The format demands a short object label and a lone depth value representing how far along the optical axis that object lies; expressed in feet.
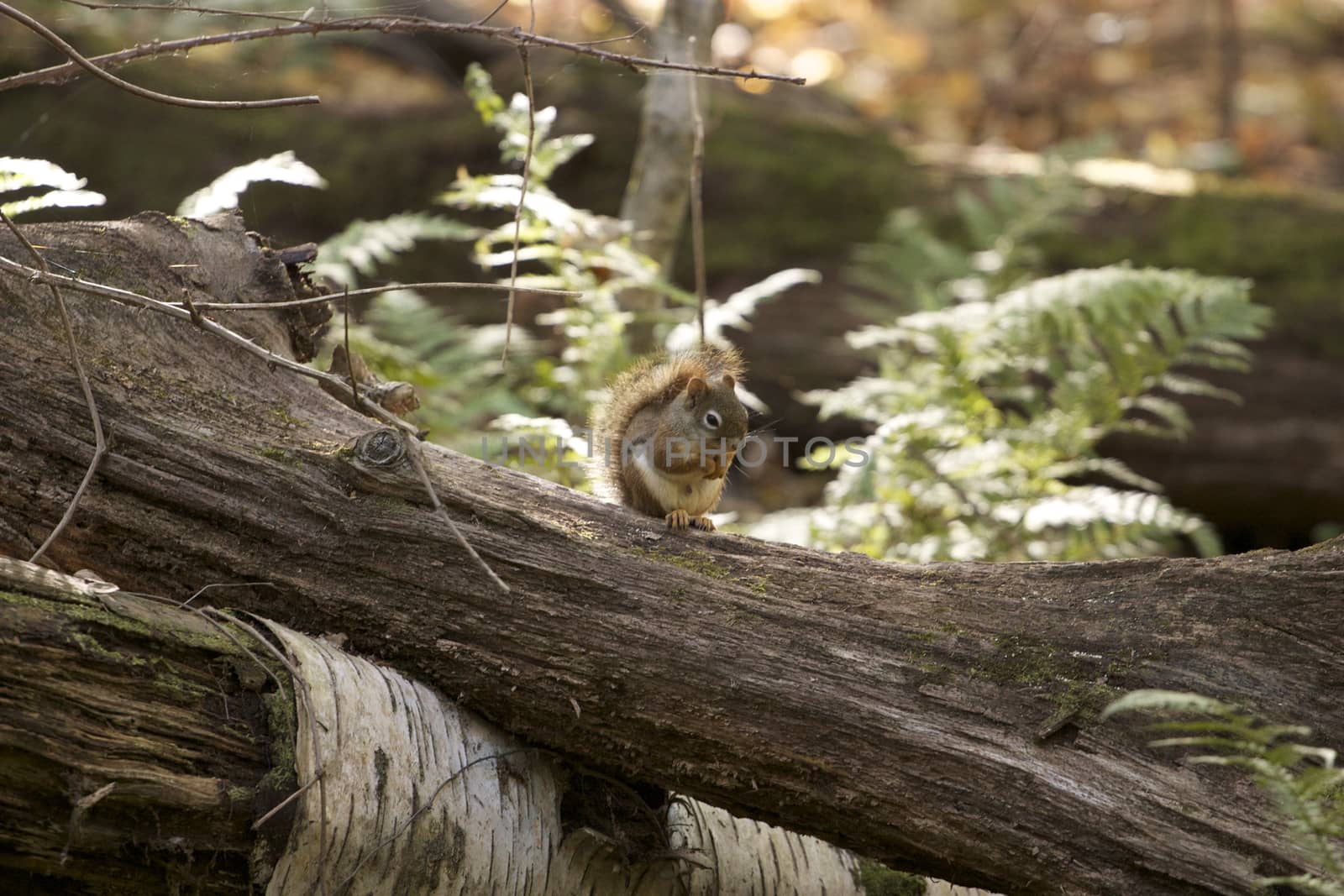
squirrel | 23.17
